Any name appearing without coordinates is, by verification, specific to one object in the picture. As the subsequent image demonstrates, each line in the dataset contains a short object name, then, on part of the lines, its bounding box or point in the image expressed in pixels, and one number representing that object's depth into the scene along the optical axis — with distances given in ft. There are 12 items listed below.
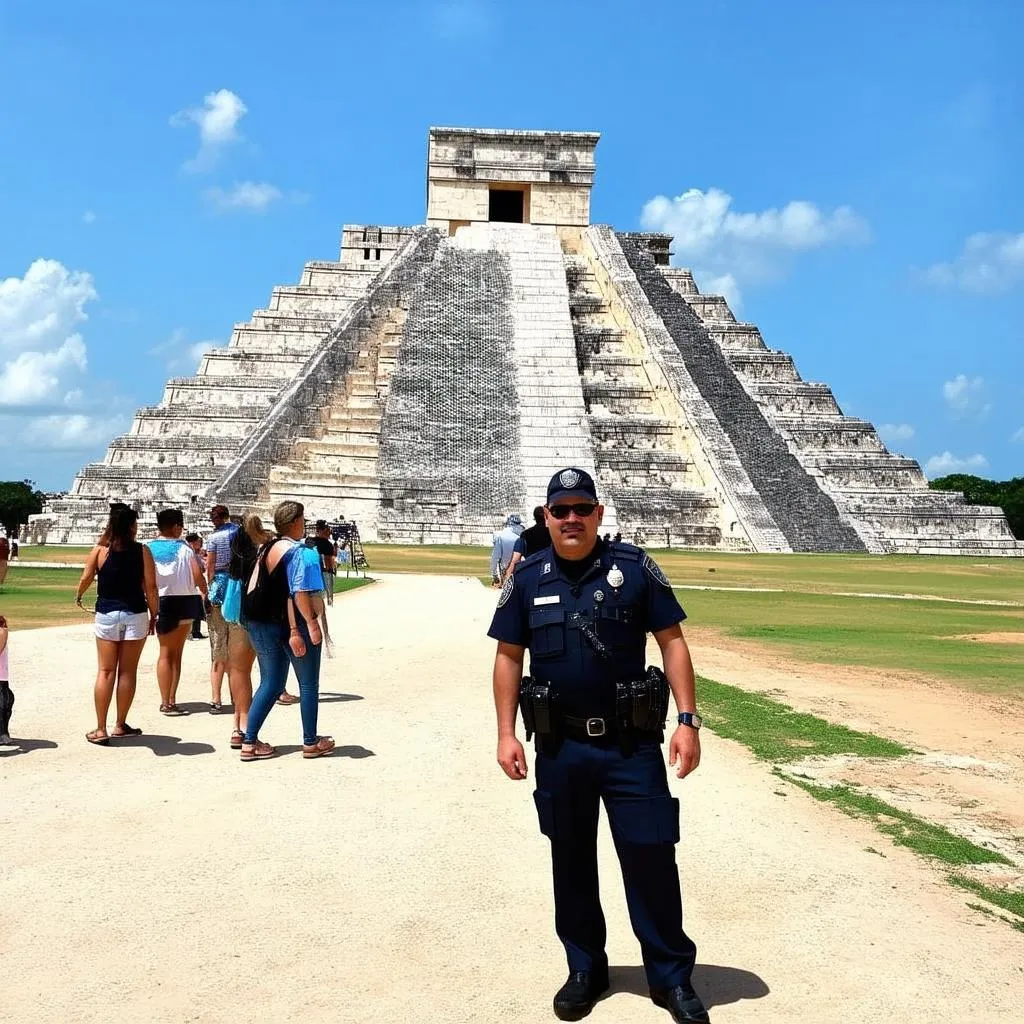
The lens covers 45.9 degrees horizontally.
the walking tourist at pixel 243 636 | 23.68
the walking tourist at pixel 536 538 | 33.88
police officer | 11.53
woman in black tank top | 22.99
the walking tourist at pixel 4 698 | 22.35
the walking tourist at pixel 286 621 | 21.68
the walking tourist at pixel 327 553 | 40.22
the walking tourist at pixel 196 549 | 38.70
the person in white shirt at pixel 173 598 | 26.37
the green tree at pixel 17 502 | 218.71
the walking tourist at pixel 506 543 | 44.39
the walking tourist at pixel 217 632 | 26.81
